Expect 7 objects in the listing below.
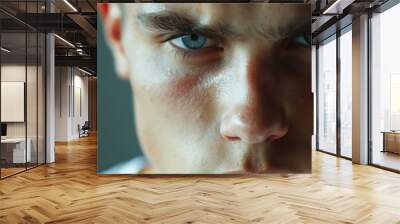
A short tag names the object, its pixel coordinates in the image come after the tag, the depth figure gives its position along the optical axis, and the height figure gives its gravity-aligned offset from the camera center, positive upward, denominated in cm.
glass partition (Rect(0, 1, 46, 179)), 621 +41
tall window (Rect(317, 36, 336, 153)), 973 +44
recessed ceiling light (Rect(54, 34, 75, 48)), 973 +208
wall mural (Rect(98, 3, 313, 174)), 599 +54
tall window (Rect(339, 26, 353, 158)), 852 +46
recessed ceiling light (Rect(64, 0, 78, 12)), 621 +192
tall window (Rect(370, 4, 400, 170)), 705 +46
